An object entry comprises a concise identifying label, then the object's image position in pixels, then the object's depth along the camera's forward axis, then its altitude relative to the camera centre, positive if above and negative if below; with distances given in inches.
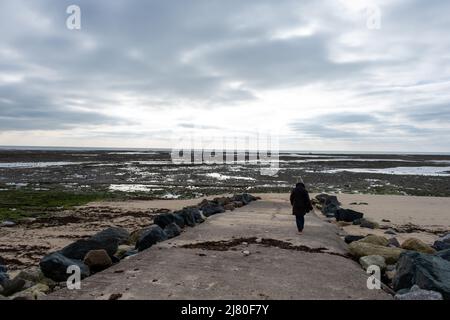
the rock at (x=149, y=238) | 382.8 -81.5
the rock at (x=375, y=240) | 409.4 -86.8
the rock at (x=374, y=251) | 352.5 -86.4
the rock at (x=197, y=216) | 558.0 -87.5
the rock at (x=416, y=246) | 392.5 -90.1
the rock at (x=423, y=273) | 255.0 -78.3
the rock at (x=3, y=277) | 293.7 -91.7
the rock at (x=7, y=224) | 598.4 -106.1
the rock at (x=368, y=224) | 583.2 -101.4
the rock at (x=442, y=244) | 413.2 -91.9
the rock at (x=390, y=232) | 543.8 -104.3
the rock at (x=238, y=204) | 740.6 -93.3
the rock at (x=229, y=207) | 701.3 -93.2
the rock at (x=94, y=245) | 351.3 -81.7
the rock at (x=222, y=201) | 739.4 -89.1
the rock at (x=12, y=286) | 272.1 -89.9
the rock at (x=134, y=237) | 430.7 -89.7
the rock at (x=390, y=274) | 316.2 -94.6
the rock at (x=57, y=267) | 294.8 -83.2
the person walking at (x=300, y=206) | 465.8 -59.9
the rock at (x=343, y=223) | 602.9 -104.0
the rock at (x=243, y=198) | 788.0 -88.8
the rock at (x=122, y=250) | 370.6 -93.0
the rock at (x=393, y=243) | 427.2 -94.4
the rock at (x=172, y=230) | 442.9 -85.3
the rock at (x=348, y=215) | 629.9 -95.0
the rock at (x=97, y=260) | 316.8 -83.9
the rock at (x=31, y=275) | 296.0 -89.5
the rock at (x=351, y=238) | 444.1 -92.7
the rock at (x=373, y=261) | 328.5 -87.7
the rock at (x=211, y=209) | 636.1 -89.3
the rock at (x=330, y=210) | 687.9 -98.5
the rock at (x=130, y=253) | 361.2 -89.9
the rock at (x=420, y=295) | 237.8 -83.0
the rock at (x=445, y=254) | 336.8 -83.3
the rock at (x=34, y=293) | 236.5 -86.1
